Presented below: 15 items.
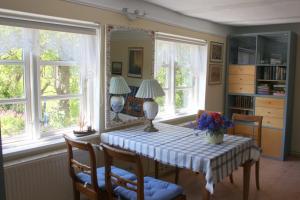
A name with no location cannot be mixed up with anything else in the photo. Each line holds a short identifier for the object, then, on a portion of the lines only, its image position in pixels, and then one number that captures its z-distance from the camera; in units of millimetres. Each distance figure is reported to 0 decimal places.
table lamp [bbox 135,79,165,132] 2998
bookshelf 4488
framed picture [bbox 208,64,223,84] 4712
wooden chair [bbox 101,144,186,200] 2033
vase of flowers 2557
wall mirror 3043
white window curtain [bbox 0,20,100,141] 2369
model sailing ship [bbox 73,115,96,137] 2832
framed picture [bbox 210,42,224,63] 4670
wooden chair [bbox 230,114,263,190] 3379
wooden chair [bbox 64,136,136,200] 2281
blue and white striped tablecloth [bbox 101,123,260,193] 2252
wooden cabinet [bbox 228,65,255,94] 4770
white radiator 2268
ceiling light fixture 3057
